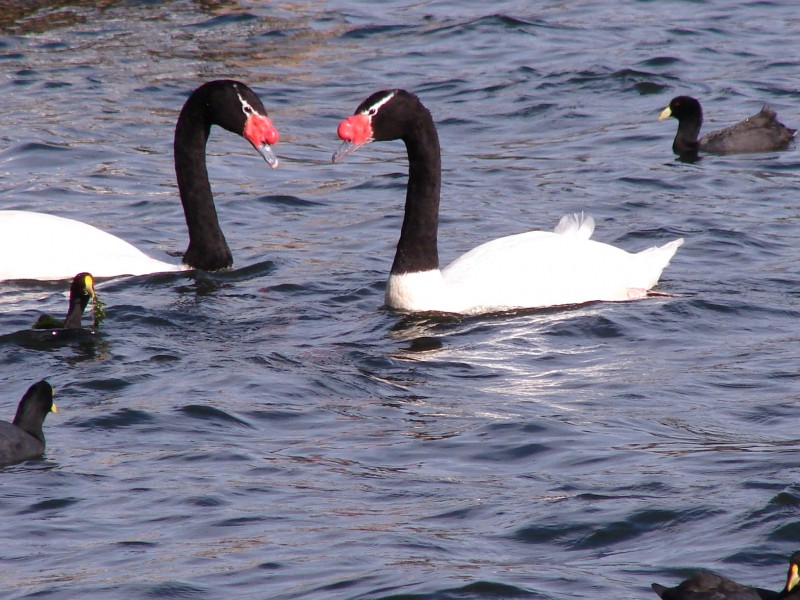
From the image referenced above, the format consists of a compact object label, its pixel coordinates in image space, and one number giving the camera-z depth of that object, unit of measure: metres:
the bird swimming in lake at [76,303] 19.20
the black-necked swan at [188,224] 22.12
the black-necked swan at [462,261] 20.70
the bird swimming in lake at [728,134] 31.66
